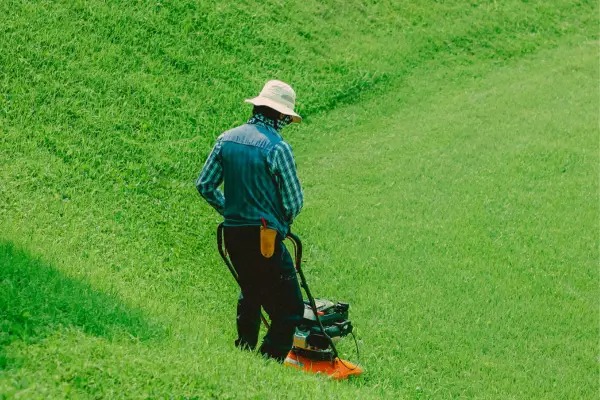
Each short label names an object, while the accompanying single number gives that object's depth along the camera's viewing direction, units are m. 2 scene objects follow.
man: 11.91
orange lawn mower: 13.34
